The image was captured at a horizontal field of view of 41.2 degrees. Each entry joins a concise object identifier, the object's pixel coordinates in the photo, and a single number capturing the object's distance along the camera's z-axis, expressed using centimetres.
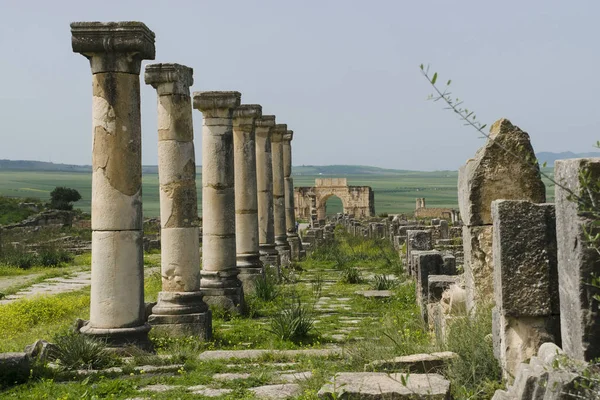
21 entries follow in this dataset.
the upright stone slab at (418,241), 1948
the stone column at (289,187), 2867
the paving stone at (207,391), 772
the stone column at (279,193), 2548
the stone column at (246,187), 1858
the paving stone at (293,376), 789
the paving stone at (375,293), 1611
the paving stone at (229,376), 841
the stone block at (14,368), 845
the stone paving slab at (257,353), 955
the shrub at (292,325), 1115
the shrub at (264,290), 1652
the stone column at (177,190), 1205
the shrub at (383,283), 1752
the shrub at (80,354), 905
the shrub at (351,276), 1975
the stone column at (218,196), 1501
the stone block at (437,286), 1096
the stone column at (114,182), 980
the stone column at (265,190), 2194
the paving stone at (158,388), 798
